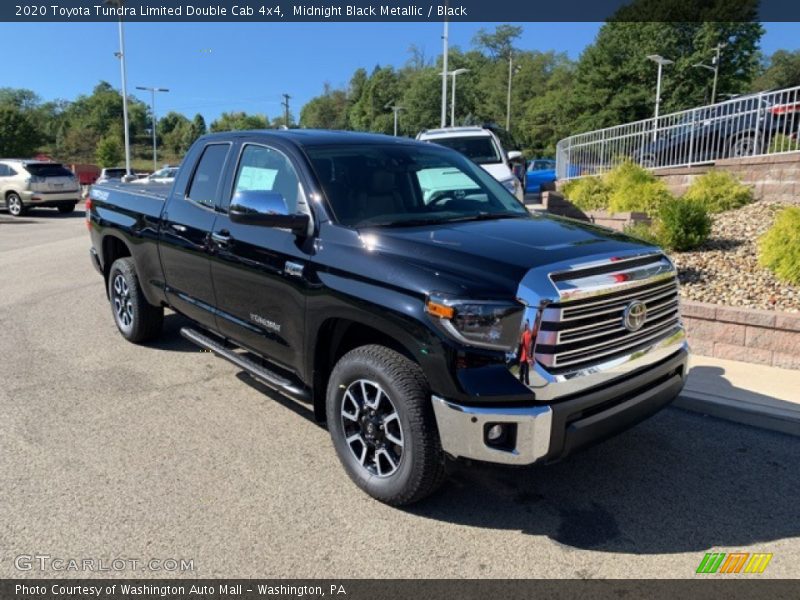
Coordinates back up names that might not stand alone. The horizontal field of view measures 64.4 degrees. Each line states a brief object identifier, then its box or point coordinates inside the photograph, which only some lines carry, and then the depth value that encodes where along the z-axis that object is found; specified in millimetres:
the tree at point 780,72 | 79188
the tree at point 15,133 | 71438
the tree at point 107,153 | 67062
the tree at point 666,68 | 51812
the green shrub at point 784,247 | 5934
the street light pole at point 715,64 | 45500
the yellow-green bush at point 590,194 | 11359
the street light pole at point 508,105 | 77525
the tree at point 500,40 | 99938
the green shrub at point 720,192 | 9016
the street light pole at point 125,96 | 37531
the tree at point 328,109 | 120625
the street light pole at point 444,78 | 28234
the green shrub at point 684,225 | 7160
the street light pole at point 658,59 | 35250
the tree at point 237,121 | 107812
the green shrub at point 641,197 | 9367
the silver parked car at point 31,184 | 20812
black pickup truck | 2865
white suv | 12656
